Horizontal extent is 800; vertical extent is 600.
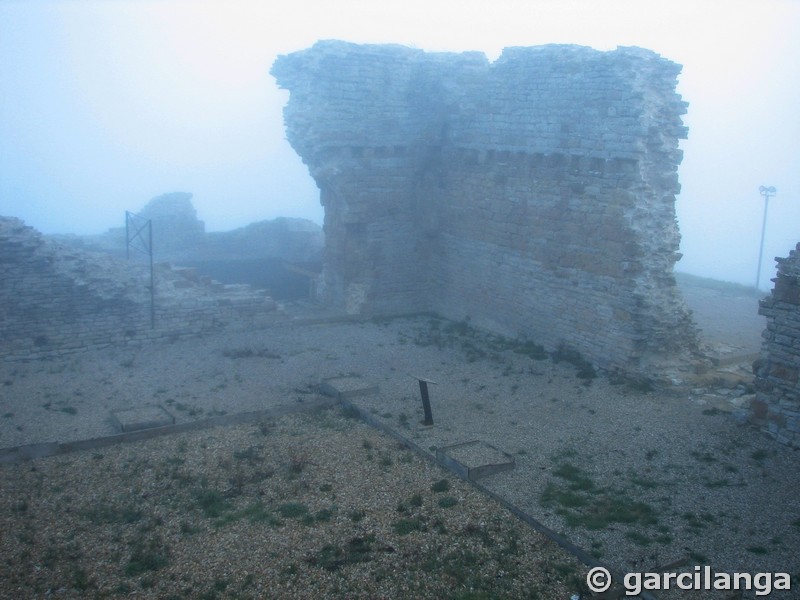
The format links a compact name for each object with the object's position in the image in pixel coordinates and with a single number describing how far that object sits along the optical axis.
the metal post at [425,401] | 10.96
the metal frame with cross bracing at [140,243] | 15.49
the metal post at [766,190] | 23.40
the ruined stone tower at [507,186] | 13.02
